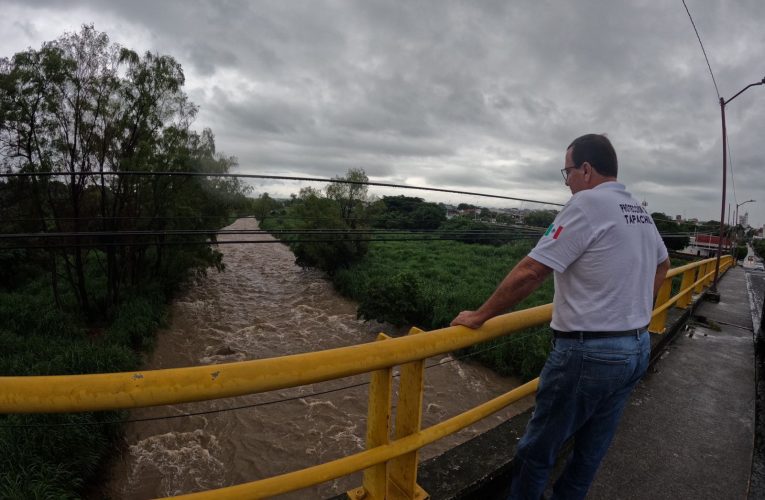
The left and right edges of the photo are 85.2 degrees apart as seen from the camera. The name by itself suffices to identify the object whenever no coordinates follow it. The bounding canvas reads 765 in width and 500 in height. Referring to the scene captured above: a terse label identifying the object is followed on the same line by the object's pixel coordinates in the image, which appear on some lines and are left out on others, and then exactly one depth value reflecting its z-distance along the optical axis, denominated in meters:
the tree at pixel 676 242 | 18.33
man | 1.52
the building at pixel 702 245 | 33.53
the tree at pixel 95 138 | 10.97
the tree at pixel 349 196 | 31.50
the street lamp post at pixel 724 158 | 8.58
